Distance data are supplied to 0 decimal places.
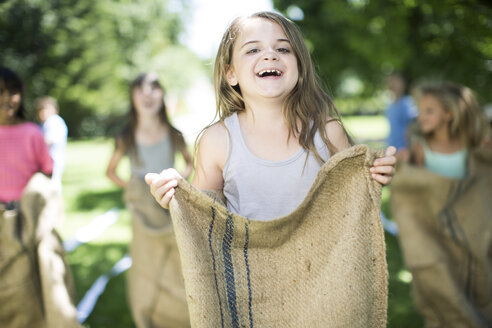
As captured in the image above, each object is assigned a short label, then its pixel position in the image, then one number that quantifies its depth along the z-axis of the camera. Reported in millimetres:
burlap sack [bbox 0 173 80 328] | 3031
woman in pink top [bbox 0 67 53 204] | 3266
